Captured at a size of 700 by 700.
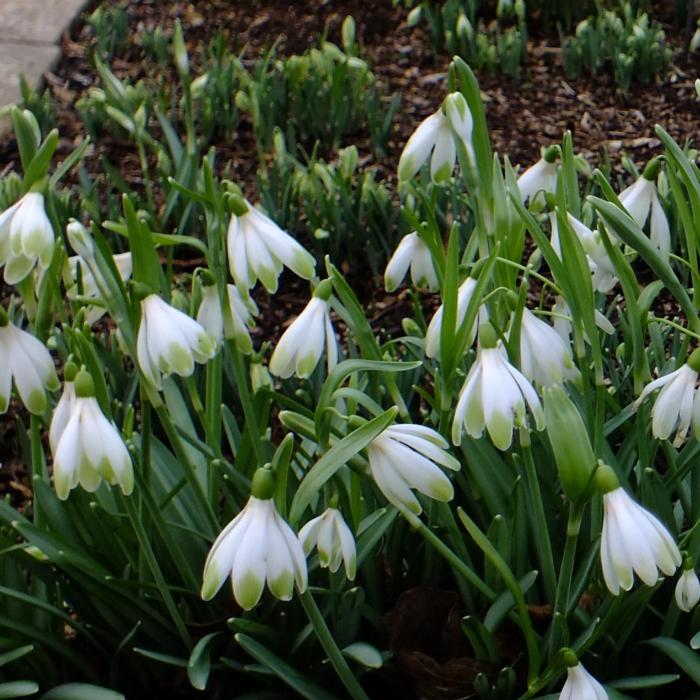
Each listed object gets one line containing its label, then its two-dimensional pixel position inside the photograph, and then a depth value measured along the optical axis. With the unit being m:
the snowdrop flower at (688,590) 0.81
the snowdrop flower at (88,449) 0.78
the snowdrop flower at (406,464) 0.78
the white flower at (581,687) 0.78
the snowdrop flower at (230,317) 0.84
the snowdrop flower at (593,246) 0.84
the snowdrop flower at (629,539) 0.76
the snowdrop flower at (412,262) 0.88
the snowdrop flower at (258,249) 0.81
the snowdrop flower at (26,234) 0.79
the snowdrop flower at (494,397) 0.77
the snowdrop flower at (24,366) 0.81
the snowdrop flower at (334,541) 0.80
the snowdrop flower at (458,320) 0.82
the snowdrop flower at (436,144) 0.85
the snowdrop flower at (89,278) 0.86
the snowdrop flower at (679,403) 0.79
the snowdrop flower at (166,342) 0.79
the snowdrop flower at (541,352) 0.82
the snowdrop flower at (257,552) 0.76
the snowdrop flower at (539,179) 0.88
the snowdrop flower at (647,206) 0.86
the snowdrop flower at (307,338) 0.81
